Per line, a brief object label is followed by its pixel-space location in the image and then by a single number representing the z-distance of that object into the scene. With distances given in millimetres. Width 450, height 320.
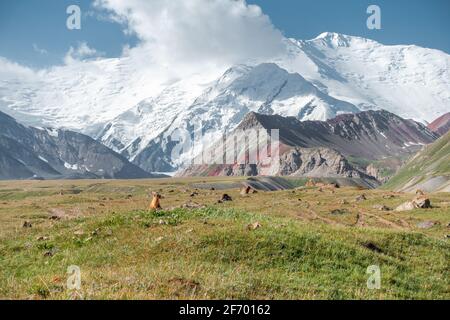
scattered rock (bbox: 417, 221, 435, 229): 53325
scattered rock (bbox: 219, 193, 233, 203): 99950
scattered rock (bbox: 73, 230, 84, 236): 30159
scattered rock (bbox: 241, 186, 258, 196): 123800
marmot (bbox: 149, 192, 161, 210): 50978
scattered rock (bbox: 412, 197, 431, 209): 71375
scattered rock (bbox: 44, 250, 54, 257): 26844
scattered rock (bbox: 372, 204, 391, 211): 76812
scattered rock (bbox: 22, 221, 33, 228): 45569
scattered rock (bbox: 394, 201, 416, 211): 71888
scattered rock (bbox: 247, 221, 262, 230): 27453
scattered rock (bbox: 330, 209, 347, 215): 70975
